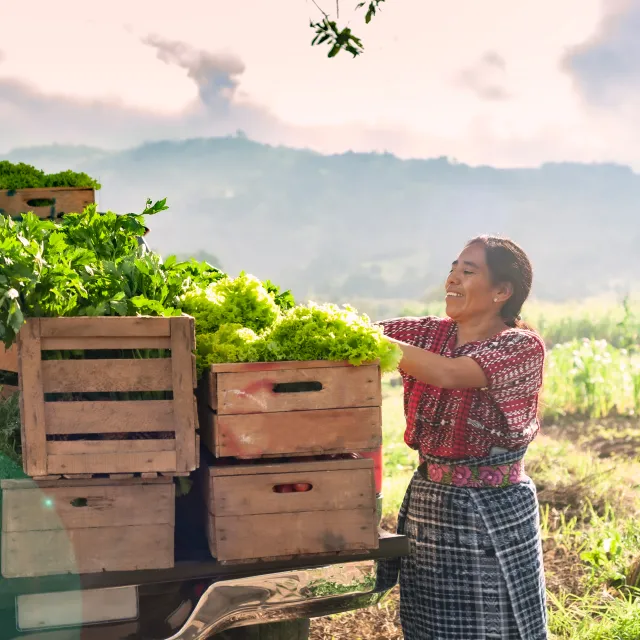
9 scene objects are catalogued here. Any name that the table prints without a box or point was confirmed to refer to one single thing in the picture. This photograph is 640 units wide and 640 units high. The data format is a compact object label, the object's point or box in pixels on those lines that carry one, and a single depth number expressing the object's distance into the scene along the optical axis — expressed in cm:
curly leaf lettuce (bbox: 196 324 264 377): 276
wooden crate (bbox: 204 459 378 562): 276
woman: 342
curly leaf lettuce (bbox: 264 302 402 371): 277
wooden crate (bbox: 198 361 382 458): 271
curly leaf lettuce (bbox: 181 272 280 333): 304
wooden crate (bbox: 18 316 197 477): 262
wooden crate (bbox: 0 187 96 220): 489
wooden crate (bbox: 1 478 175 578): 263
